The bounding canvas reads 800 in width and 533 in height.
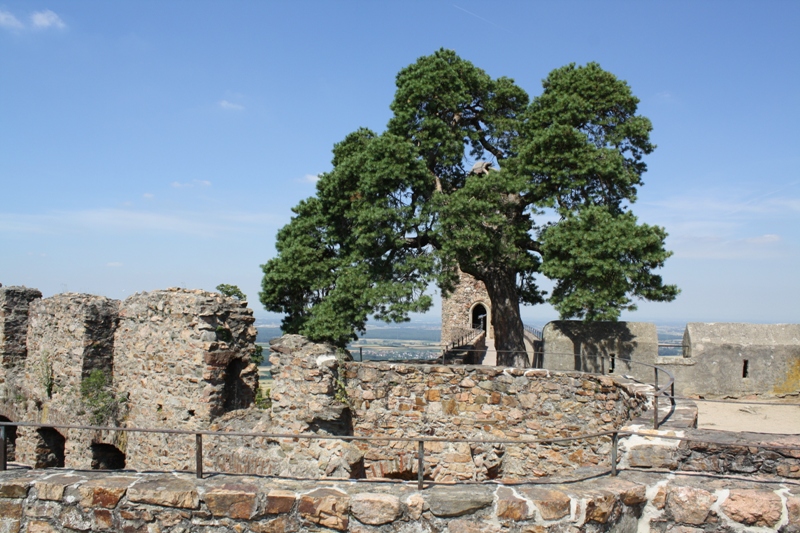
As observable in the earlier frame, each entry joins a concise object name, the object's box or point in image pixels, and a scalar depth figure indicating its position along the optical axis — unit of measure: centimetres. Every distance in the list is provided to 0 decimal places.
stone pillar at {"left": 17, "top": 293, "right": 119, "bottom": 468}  1046
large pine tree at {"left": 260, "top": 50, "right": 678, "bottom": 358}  1143
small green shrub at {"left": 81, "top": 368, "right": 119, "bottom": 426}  1027
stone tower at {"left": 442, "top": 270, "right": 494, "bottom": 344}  2617
